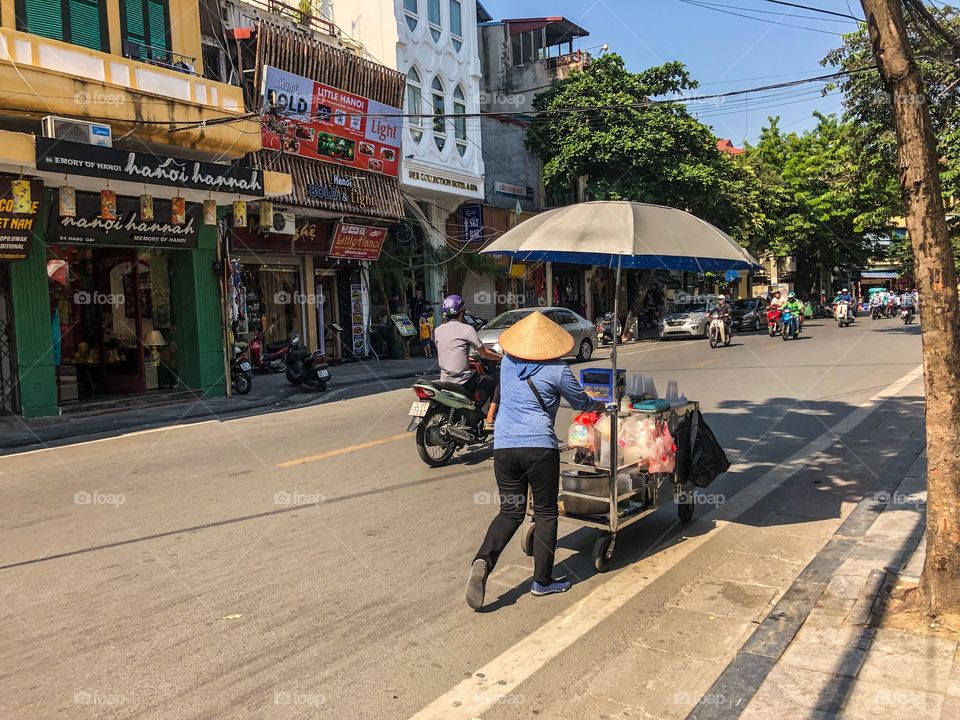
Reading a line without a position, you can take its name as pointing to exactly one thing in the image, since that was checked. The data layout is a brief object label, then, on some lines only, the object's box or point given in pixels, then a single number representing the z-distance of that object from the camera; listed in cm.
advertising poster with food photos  1741
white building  2164
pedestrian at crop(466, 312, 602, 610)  436
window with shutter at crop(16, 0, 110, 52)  1220
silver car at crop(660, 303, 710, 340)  2758
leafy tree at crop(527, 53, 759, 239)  2747
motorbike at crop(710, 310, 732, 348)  2298
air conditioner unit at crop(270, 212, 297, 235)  1762
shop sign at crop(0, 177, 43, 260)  1130
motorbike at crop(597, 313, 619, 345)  2662
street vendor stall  488
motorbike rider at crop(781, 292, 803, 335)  2408
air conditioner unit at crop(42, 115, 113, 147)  1207
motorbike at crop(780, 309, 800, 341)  2411
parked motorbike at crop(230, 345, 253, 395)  1495
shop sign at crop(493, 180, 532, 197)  2956
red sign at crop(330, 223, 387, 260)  2047
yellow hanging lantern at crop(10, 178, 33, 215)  1132
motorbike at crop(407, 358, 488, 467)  773
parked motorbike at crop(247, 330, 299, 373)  1775
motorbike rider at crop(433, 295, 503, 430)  804
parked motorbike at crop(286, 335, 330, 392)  1481
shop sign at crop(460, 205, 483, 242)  2545
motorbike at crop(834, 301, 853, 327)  2998
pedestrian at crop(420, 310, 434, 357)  2266
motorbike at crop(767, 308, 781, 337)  2648
